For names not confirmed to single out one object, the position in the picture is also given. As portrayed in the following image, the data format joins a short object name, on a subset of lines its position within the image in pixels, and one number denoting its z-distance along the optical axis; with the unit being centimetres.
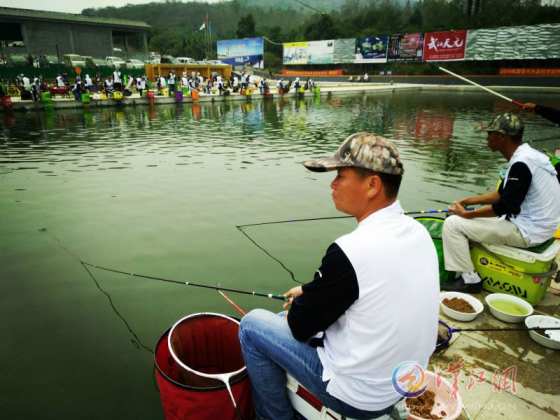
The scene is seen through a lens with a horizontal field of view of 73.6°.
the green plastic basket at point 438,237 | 375
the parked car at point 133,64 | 4234
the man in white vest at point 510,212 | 307
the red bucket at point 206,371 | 193
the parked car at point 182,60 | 5167
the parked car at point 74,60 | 4062
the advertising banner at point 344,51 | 5682
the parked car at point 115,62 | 4207
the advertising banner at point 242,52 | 6538
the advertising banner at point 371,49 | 5334
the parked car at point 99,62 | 4393
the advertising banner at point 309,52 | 5941
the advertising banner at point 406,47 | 5016
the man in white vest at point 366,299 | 143
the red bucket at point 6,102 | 2131
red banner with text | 4666
